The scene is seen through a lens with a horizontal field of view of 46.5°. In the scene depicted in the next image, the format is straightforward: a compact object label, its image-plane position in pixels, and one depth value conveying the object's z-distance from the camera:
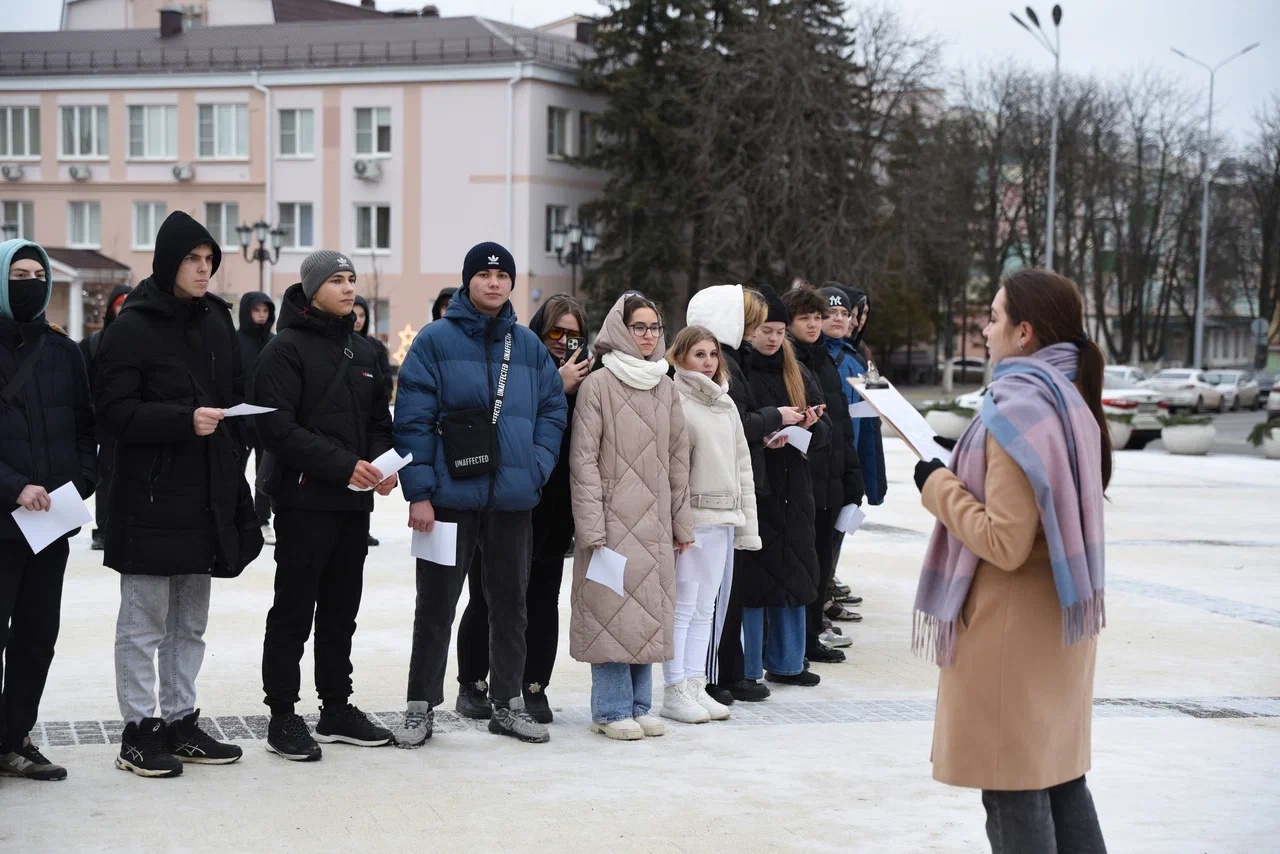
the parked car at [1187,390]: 46.50
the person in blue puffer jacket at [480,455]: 6.35
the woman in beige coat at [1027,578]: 3.87
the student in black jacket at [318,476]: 6.01
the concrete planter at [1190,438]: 25.91
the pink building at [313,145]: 51.75
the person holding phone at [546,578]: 6.92
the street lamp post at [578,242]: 38.84
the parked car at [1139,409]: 27.75
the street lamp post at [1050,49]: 39.69
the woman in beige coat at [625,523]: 6.65
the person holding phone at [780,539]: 7.64
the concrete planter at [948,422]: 28.60
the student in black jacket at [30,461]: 5.57
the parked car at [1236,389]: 50.88
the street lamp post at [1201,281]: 50.88
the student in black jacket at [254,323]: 11.23
